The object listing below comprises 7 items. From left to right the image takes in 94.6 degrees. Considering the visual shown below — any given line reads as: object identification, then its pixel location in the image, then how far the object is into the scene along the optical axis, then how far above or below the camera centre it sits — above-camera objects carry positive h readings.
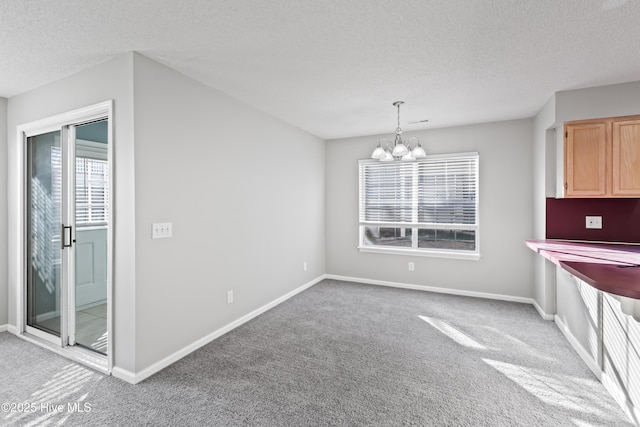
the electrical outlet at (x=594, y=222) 3.26 -0.10
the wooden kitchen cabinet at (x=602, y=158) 2.87 +0.56
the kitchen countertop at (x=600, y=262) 1.66 -0.37
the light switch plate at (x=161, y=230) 2.42 -0.15
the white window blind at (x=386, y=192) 4.88 +0.35
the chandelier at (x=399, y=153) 3.24 +0.70
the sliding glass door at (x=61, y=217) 2.80 -0.05
